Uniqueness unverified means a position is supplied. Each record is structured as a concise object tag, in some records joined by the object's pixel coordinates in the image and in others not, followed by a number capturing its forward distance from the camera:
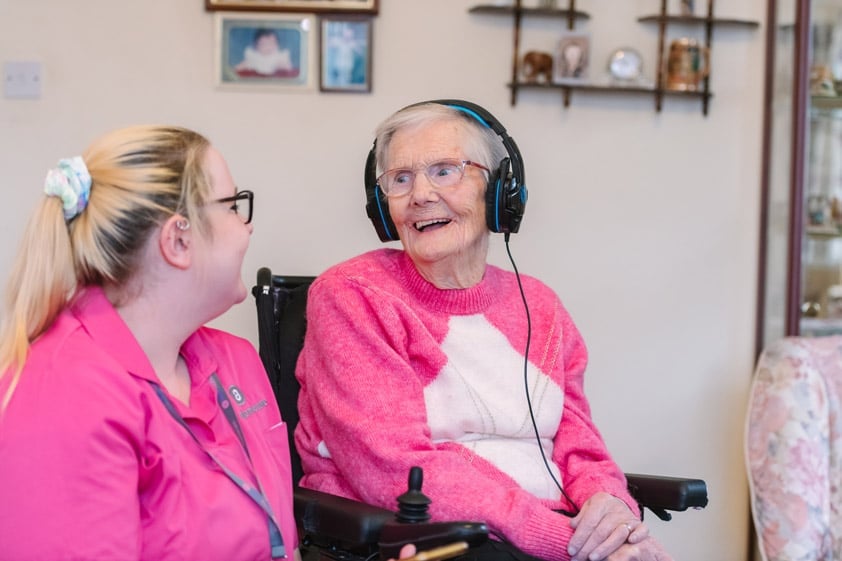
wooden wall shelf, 2.78
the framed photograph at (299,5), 2.71
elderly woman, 1.76
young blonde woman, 1.26
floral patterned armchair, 2.57
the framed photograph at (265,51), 2.73
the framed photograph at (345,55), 2.75
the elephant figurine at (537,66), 2.78
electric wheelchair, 1.49
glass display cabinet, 2.82
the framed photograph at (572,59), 2.79
